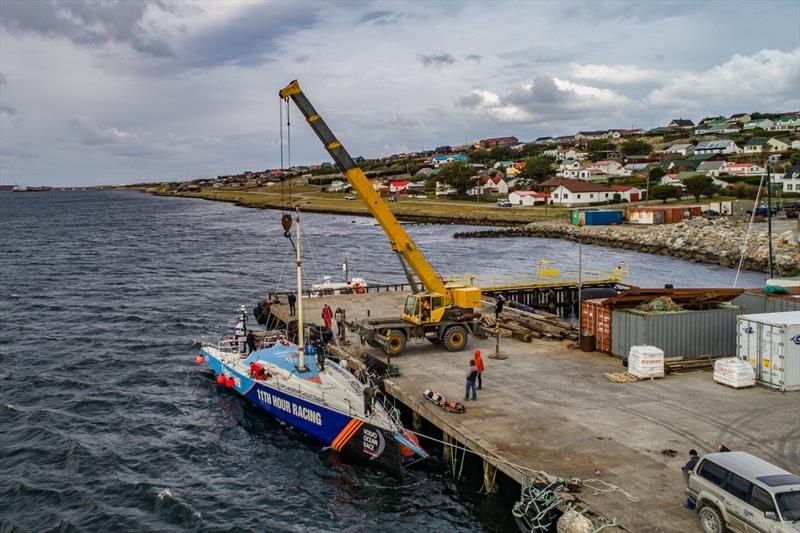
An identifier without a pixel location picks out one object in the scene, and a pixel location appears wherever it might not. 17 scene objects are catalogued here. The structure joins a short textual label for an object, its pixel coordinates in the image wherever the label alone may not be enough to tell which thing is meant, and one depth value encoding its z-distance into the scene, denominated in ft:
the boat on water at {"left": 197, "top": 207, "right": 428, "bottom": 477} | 73.92
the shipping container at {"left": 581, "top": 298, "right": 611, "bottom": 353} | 99.22
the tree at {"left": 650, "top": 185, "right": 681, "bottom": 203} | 412.36
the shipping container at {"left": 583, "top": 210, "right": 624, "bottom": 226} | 352.90
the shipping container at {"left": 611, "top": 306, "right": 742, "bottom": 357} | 92.94
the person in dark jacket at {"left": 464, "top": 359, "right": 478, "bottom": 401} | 77.41
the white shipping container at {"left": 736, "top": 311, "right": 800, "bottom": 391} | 79.82
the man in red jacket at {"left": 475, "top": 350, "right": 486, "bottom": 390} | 80.23
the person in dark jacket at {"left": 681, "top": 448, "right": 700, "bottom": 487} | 53.66
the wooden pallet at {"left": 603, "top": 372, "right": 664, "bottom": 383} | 85.65
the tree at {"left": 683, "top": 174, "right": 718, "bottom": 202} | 399.65
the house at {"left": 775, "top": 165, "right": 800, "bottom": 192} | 395.44
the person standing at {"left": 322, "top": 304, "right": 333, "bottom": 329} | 114.32
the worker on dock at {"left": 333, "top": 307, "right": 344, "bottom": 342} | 112.27
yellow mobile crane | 100.12
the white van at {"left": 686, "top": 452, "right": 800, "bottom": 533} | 44.04
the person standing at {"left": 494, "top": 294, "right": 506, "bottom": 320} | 119.03
